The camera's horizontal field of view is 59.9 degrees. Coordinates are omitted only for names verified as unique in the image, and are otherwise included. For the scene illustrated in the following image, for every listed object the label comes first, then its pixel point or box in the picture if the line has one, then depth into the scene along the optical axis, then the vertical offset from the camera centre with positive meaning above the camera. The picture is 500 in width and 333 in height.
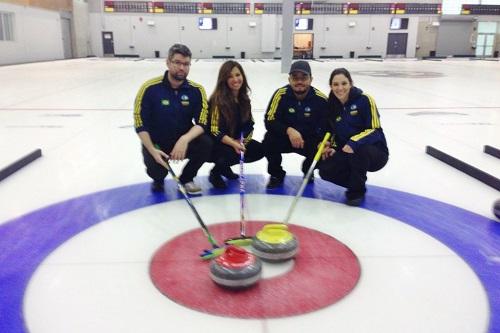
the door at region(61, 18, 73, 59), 24.89 +1.11
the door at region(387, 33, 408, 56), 28.67 +1.00
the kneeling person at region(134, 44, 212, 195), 3.09 -0.44
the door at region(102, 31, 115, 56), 27.33 +0.78
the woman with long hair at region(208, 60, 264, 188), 3.11 -0.48
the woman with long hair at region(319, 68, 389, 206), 2.93 -0.54
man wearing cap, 3.25 -0.48
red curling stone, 1.85 -0.88
